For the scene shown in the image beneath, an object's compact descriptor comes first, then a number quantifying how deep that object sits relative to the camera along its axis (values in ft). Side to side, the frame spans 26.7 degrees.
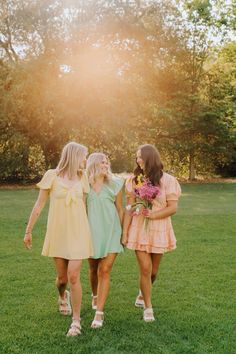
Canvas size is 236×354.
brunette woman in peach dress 16.57
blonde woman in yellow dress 15.37
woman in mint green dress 16.06
